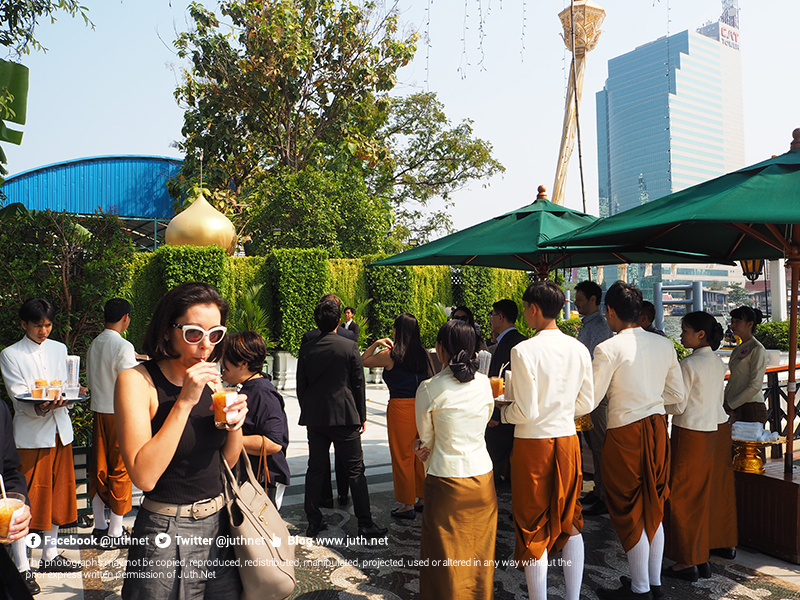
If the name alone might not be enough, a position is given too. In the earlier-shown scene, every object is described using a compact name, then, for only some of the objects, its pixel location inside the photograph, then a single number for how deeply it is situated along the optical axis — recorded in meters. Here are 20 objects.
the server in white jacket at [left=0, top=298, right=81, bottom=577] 4.16
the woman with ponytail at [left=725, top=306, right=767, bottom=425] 5.73
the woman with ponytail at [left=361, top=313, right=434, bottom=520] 5.24
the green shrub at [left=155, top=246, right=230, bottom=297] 13.59
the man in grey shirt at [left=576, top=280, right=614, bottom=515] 5.36
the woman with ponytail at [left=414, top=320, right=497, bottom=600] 3.22
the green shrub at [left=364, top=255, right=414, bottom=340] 16.73
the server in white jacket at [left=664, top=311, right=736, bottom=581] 4.10
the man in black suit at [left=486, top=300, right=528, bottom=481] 4.80
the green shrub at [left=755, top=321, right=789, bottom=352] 16.27
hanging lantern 9.55
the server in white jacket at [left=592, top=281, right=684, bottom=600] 3.76
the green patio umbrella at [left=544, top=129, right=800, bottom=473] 3.34
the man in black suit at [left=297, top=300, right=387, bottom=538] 4.91
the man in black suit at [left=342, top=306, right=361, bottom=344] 9.30
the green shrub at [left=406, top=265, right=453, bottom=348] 17.36
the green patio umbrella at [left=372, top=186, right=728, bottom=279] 5.13
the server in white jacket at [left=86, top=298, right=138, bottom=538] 4.66
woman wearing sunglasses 1.94
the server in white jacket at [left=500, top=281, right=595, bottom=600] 3.47
